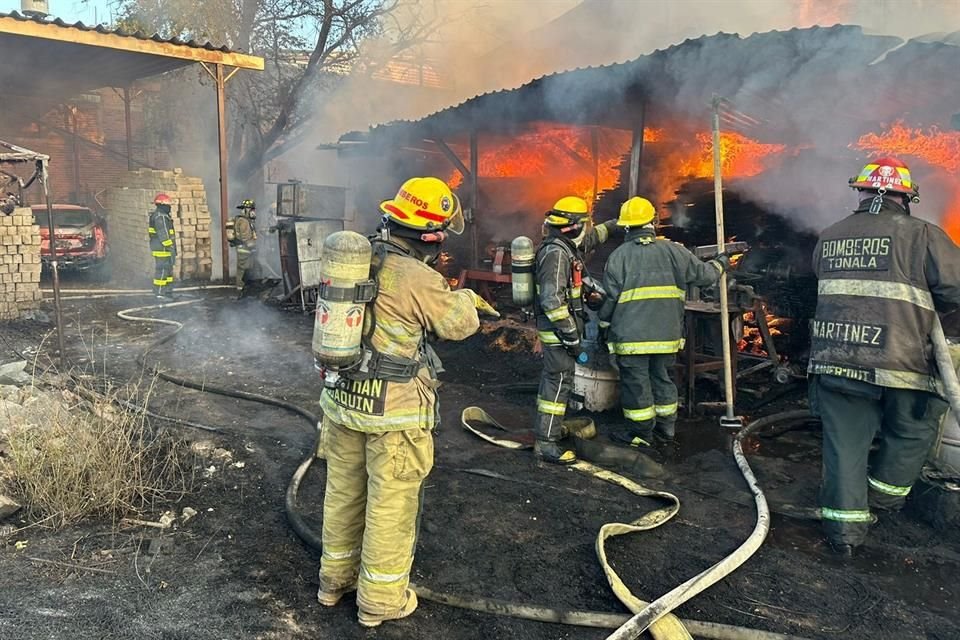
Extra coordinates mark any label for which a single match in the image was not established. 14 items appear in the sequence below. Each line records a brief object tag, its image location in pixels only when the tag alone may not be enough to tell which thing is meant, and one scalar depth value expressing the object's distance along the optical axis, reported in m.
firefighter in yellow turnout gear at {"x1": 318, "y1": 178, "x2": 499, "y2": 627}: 2.93
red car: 13.80
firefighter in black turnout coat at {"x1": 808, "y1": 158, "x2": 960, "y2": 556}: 3.60
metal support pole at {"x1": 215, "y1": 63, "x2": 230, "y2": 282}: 12.45
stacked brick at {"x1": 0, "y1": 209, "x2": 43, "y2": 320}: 9.37
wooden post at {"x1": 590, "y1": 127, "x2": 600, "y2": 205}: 10.35
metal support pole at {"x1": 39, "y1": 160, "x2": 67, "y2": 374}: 6.30
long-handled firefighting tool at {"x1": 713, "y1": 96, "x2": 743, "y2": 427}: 5.46
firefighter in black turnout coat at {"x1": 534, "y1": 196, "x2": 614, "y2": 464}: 4.92
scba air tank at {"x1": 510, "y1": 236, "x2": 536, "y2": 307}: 5.16
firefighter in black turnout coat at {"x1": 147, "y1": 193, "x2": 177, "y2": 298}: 11.62
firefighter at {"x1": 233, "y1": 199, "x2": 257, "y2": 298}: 12.16
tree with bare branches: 17.48
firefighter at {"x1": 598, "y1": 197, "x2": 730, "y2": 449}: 5.15
